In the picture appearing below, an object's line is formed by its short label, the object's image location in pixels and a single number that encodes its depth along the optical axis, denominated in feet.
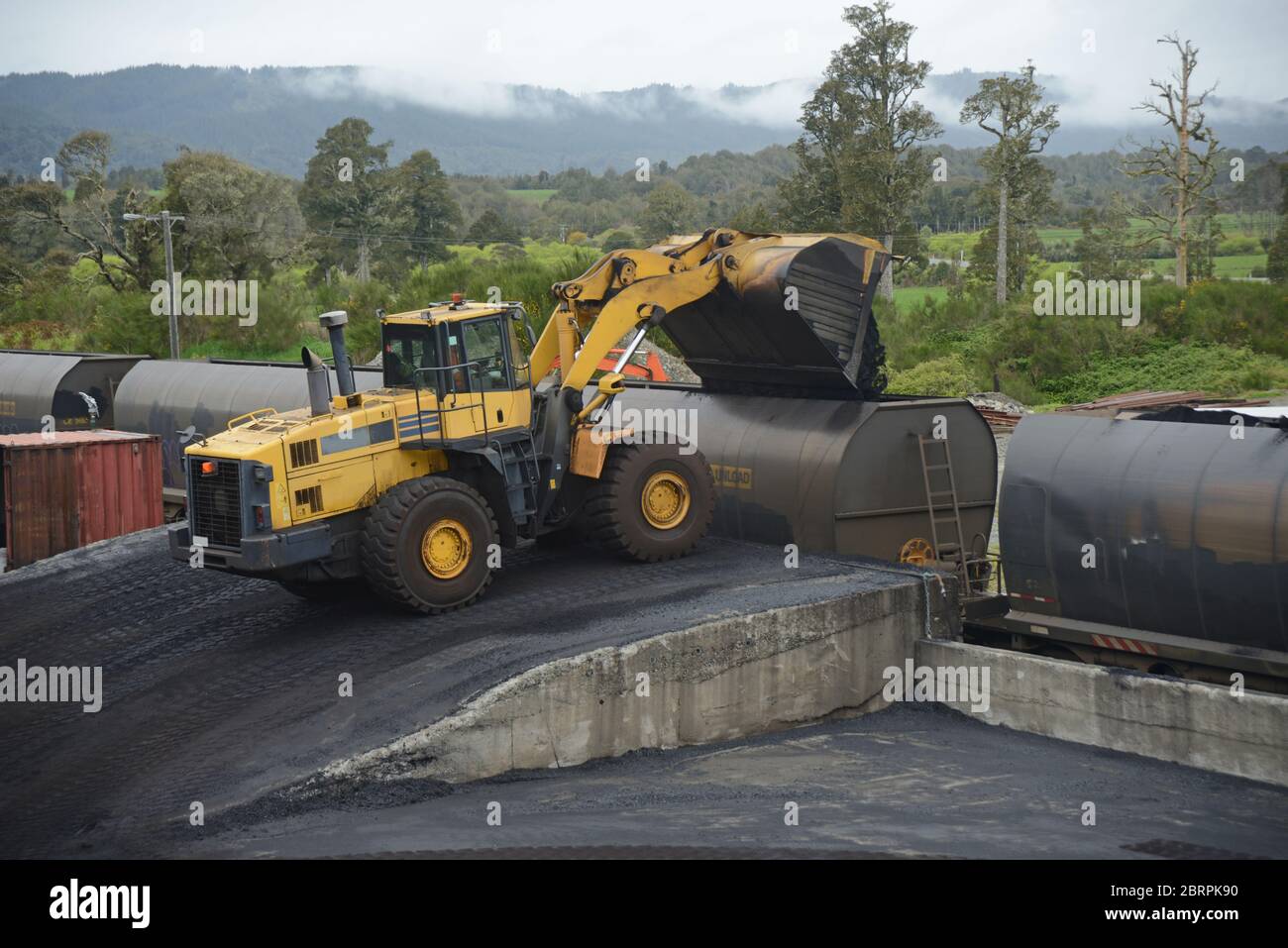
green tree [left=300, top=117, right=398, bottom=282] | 245.65
